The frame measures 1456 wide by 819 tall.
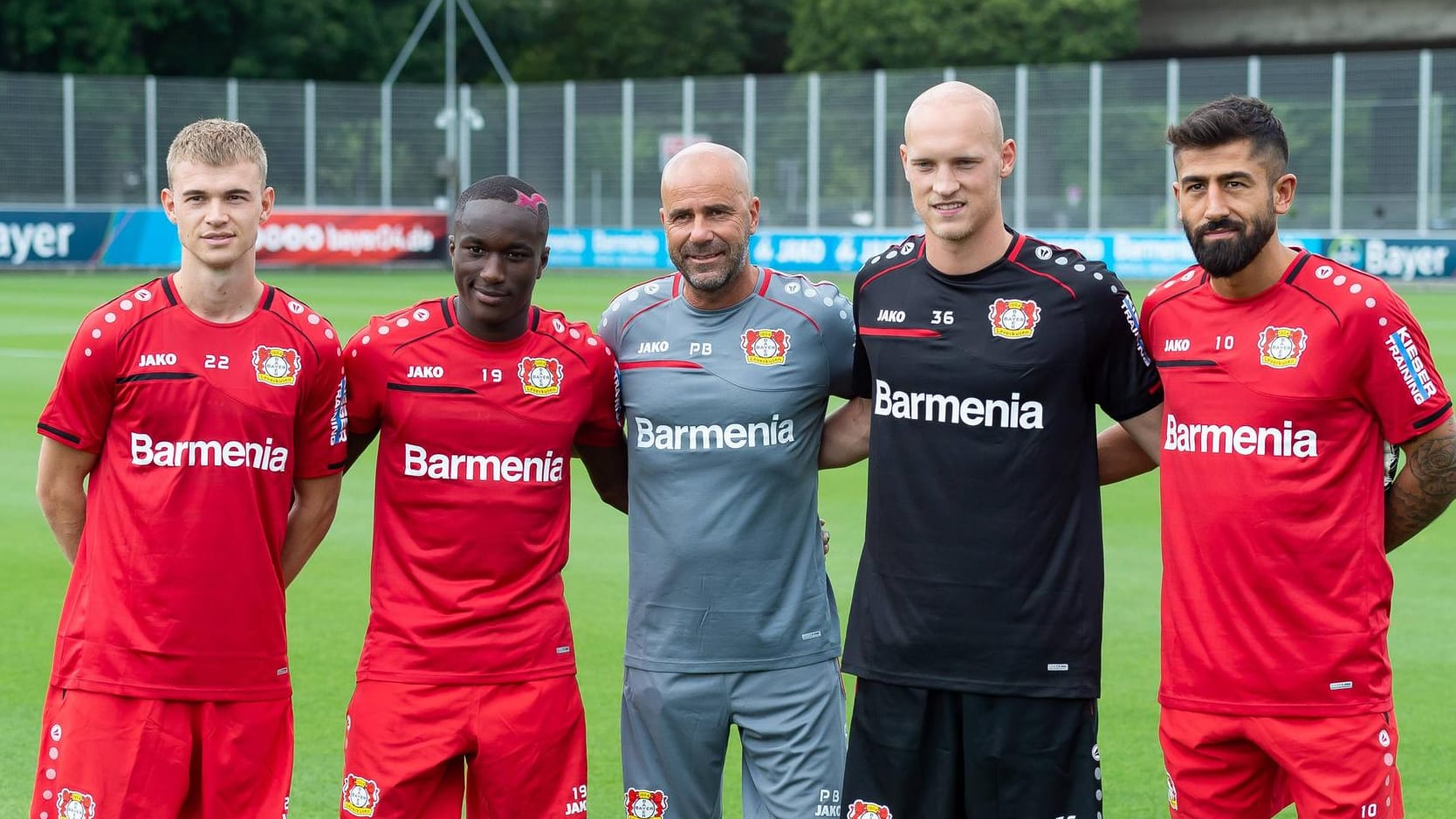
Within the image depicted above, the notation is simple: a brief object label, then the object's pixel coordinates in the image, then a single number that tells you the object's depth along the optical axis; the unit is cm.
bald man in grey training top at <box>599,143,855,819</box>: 471
